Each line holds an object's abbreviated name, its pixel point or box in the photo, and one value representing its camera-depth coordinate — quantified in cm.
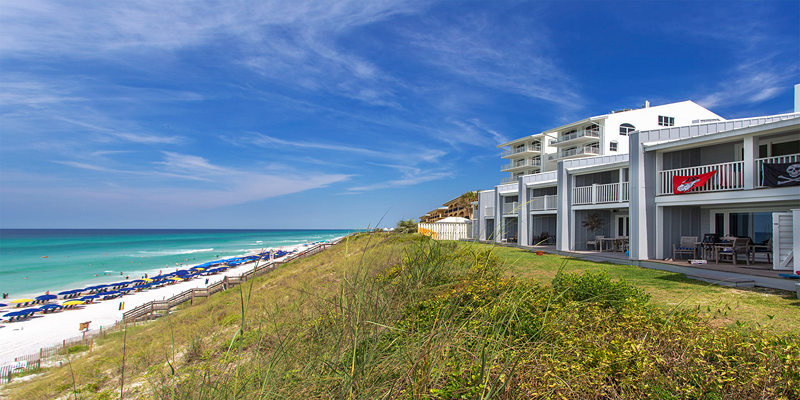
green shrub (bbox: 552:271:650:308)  408
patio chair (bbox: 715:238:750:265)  1000
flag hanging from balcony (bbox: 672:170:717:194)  1094
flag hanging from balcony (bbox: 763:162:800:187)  897
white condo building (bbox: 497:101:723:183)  3488
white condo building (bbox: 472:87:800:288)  960
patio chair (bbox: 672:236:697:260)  1138
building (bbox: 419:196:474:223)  4784
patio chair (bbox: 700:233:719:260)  1116
